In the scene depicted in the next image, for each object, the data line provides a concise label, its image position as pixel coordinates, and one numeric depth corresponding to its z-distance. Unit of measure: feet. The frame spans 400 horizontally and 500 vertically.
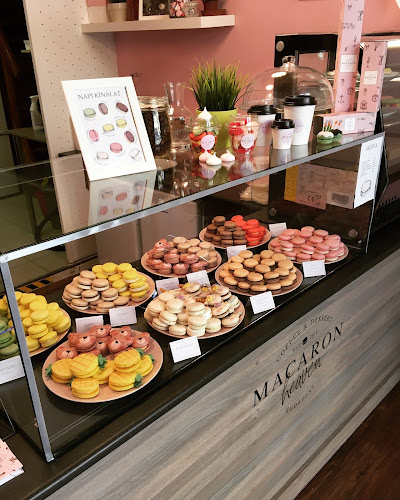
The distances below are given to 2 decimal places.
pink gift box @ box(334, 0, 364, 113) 5.22
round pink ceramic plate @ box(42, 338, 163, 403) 3.64
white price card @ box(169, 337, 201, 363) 4.14
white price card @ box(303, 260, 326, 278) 5.64
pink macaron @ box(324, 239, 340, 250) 6.05
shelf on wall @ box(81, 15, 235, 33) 8.58
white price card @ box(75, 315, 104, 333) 4.47
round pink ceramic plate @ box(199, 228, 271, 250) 6.33
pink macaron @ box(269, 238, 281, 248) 6.25
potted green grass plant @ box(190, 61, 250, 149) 4.70
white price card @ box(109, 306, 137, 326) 4.62
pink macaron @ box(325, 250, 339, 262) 5.97
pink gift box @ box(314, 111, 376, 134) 5.27
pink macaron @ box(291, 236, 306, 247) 6.20
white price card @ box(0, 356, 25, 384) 3.77
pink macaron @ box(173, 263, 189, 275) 5.52
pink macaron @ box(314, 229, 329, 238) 6.34
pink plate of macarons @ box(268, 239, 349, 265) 5.98
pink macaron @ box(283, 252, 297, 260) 6.07
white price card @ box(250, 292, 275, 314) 4.87
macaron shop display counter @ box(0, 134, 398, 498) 3.43
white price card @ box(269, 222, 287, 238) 6.68
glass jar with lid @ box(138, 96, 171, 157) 3.98
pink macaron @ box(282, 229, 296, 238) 6.34
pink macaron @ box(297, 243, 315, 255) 6.02
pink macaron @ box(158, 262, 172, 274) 5.52
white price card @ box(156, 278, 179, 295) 5.19
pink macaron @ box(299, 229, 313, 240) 6.35
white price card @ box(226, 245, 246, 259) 6.07
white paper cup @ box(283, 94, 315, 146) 4.70
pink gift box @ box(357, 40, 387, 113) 5.31
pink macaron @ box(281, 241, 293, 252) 6.11
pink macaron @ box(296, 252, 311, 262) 5.95
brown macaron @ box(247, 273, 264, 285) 5.23
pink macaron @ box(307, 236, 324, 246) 6.16
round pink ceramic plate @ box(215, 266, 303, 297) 5.21
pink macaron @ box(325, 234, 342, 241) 6.22
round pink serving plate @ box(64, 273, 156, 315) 4.81
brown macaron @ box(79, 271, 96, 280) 5.07
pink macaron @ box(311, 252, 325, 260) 5.92
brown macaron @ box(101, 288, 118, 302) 4.85
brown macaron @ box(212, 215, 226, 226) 6.62
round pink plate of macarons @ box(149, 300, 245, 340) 4.44
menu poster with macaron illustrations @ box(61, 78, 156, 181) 3.51
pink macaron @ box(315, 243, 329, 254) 6.00
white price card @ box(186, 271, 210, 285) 5.37
